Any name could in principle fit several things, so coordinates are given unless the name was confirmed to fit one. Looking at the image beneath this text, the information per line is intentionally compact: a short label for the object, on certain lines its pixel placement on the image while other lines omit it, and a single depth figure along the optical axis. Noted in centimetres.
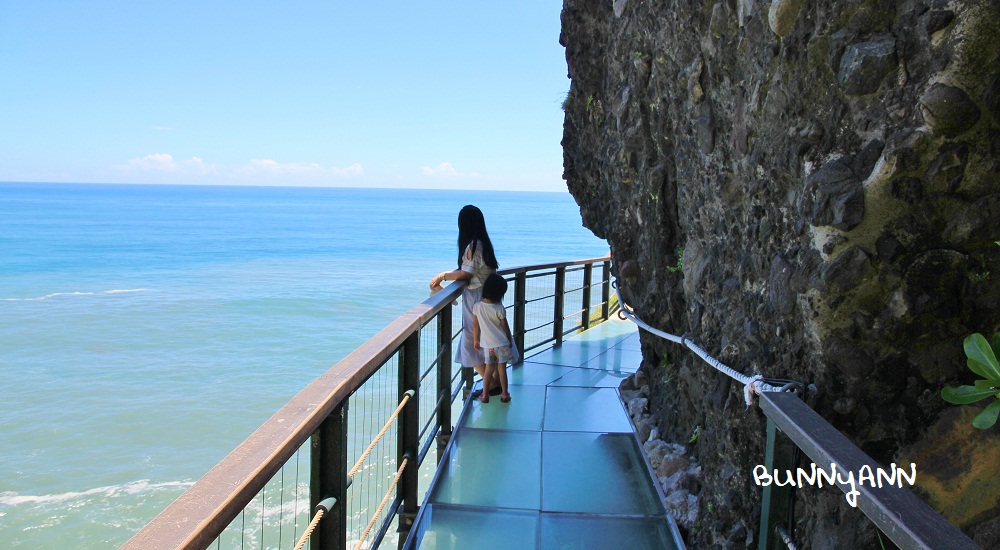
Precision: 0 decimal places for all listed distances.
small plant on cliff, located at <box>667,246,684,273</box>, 415
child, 497
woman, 493
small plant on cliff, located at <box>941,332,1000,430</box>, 169
